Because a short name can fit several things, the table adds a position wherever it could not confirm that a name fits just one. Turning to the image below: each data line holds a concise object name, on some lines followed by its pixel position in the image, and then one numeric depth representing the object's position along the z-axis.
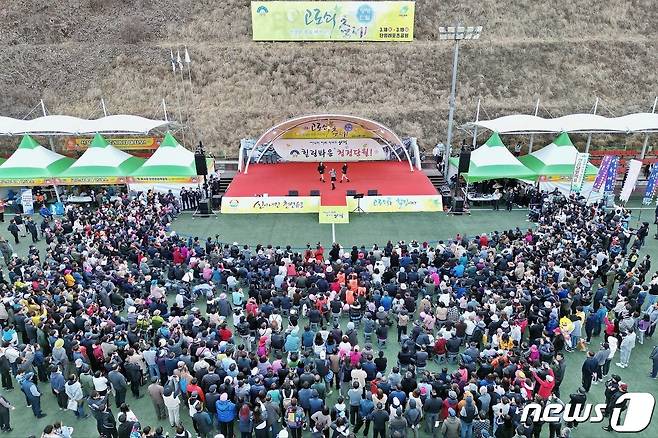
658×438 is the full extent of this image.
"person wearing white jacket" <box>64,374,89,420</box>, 10.26
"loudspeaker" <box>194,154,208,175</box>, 22.34
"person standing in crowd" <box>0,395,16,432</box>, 10.01
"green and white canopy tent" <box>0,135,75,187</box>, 23.14
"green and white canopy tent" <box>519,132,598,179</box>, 23.23
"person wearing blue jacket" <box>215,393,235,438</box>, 9.31
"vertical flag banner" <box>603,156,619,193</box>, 20.97
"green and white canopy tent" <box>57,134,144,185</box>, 23.22
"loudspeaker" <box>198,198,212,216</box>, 22.51
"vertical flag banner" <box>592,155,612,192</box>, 21.06
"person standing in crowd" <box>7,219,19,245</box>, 19.50
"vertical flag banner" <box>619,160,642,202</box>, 21.07
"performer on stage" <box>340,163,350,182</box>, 25.34
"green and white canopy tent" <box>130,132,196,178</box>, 23.33
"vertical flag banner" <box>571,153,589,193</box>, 21.61
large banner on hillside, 32.44
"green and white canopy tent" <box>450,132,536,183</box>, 22.89
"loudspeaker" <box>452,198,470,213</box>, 22.59
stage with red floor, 22.78
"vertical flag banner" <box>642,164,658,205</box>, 22.19
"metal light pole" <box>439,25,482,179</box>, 22.08
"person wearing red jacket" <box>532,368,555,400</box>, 9.70
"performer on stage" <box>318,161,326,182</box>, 25.66
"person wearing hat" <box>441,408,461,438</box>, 9.17
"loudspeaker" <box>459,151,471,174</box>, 22.69
